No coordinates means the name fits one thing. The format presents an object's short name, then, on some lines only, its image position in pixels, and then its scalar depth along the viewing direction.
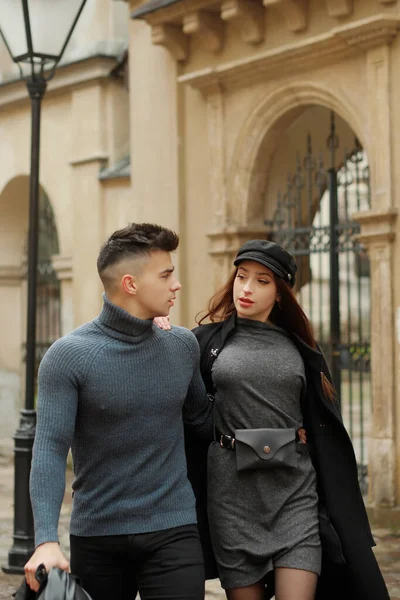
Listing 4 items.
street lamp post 7.40
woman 3.96
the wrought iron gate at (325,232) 9.58
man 3.49
